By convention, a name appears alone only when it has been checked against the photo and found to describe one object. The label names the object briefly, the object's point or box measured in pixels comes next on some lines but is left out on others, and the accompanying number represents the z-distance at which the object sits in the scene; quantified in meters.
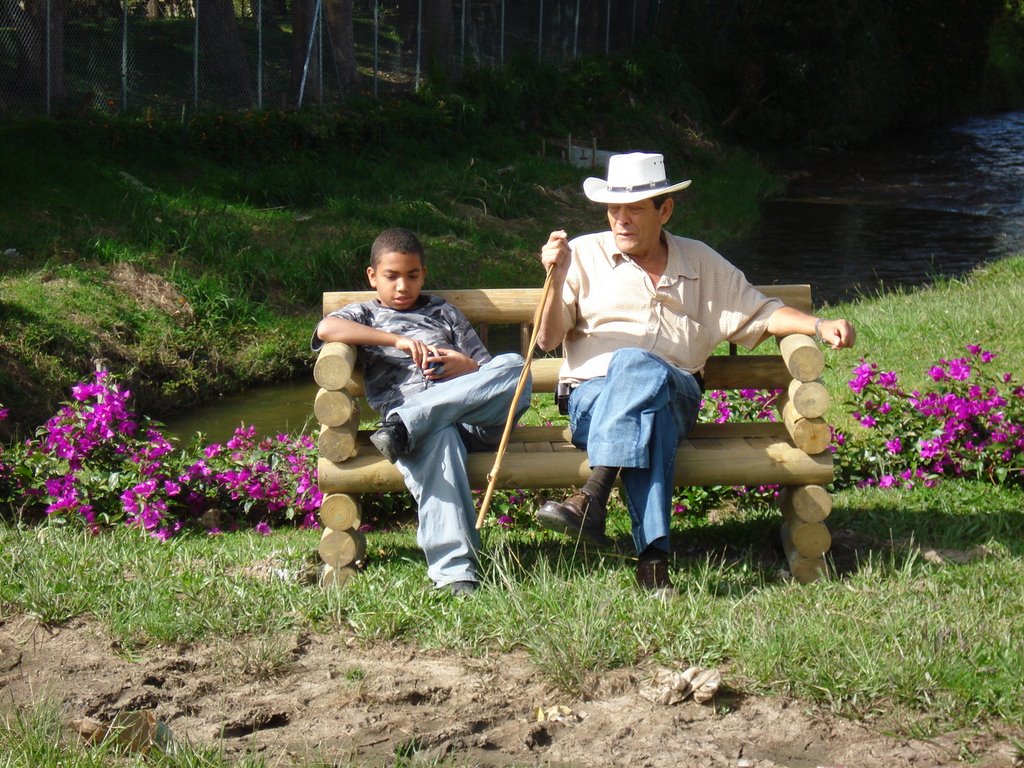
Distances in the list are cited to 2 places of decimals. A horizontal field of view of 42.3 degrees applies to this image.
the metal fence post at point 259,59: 14.68
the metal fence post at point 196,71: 13.85
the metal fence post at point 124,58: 13.27
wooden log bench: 4.39
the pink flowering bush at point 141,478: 5.48
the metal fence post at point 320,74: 15.41
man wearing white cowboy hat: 4.42
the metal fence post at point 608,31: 21.94
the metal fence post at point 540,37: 20.20
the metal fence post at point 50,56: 12.48
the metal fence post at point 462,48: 18.30
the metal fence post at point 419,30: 17.48
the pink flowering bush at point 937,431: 5.49
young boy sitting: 4.32
